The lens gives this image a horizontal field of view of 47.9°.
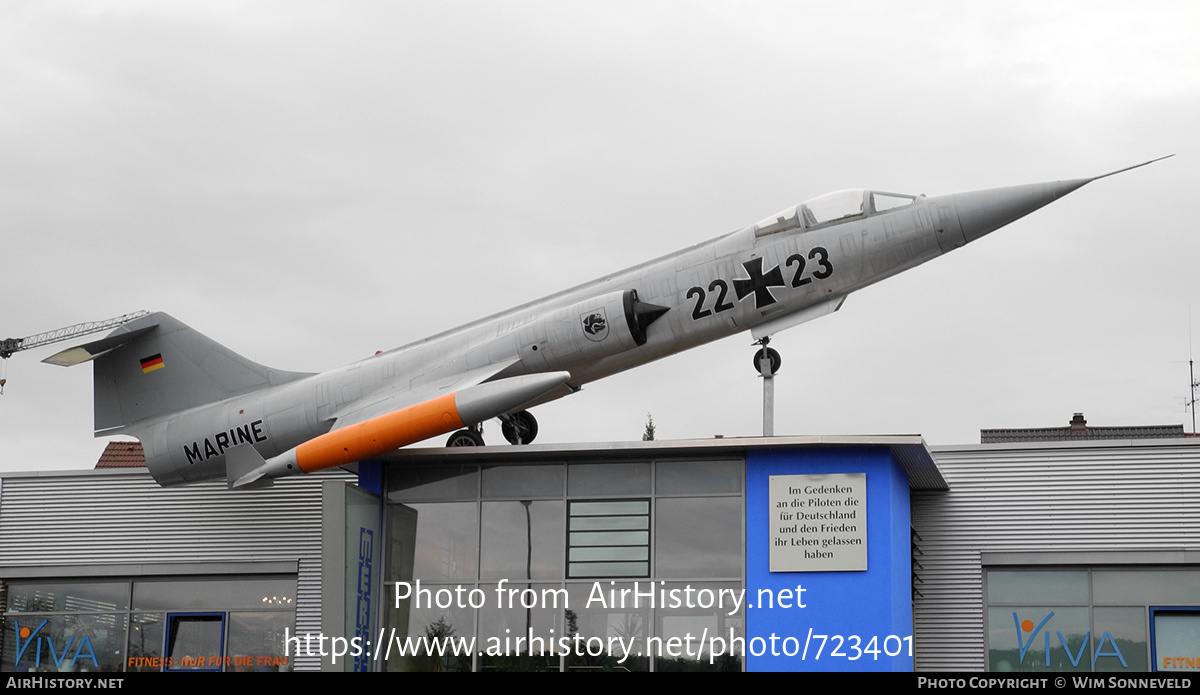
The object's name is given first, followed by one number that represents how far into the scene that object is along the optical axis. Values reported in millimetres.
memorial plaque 19141
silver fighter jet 20375
